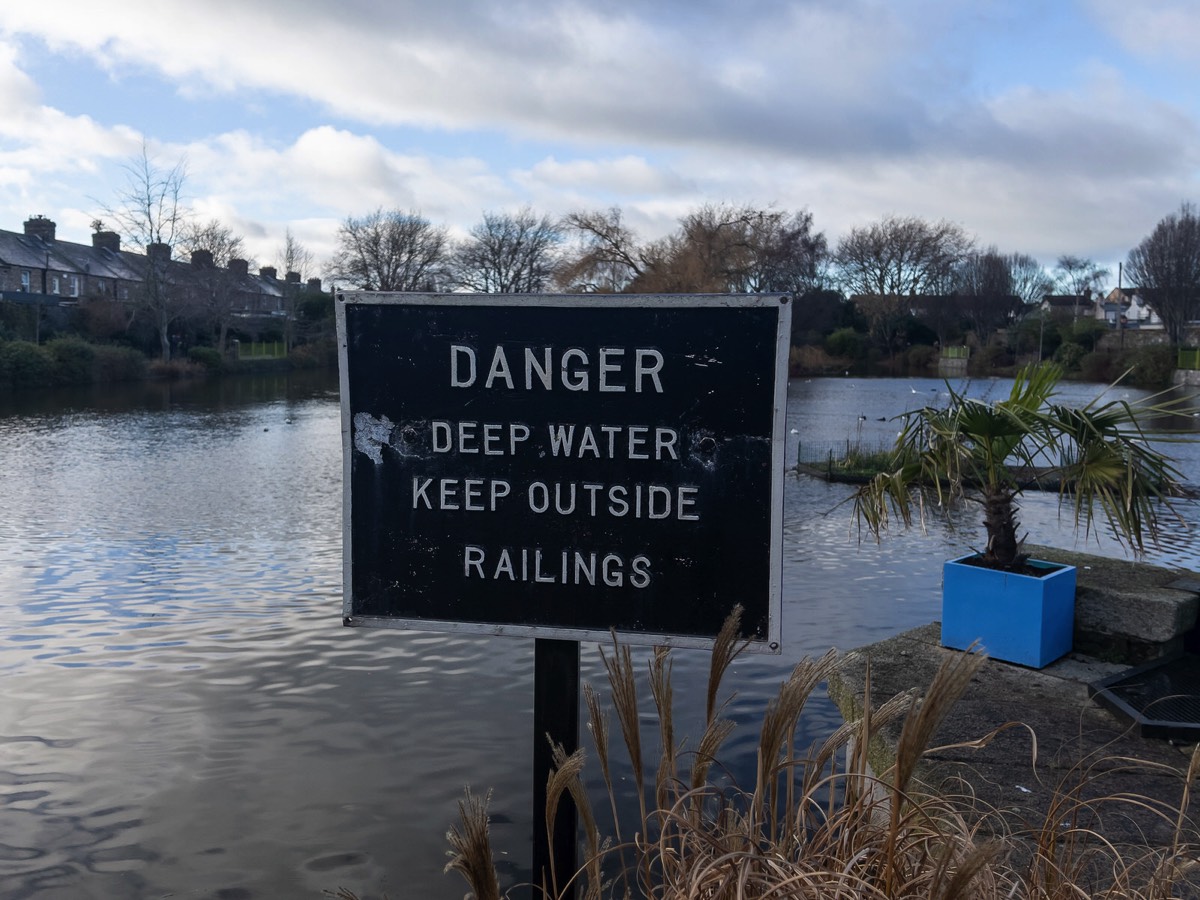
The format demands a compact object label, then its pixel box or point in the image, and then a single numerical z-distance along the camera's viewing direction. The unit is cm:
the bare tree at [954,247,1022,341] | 8225
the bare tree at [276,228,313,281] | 8074
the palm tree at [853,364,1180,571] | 566
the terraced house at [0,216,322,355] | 5603
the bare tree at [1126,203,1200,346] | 7006
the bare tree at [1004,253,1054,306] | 10030
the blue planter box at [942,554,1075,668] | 565
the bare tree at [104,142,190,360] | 5397
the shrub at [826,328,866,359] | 7112
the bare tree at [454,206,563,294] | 6738
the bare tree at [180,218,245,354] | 5988
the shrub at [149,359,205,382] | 4972
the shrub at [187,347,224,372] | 5453
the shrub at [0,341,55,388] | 3966
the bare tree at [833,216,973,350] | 8350
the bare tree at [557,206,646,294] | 3784
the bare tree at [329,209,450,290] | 7581
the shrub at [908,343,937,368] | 7456
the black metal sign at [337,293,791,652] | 257
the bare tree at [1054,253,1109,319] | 10994
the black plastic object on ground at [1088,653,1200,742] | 449
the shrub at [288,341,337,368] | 6681
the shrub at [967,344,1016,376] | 6712
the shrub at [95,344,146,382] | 4591
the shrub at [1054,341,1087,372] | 6001
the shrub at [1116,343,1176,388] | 5328
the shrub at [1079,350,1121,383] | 6003
